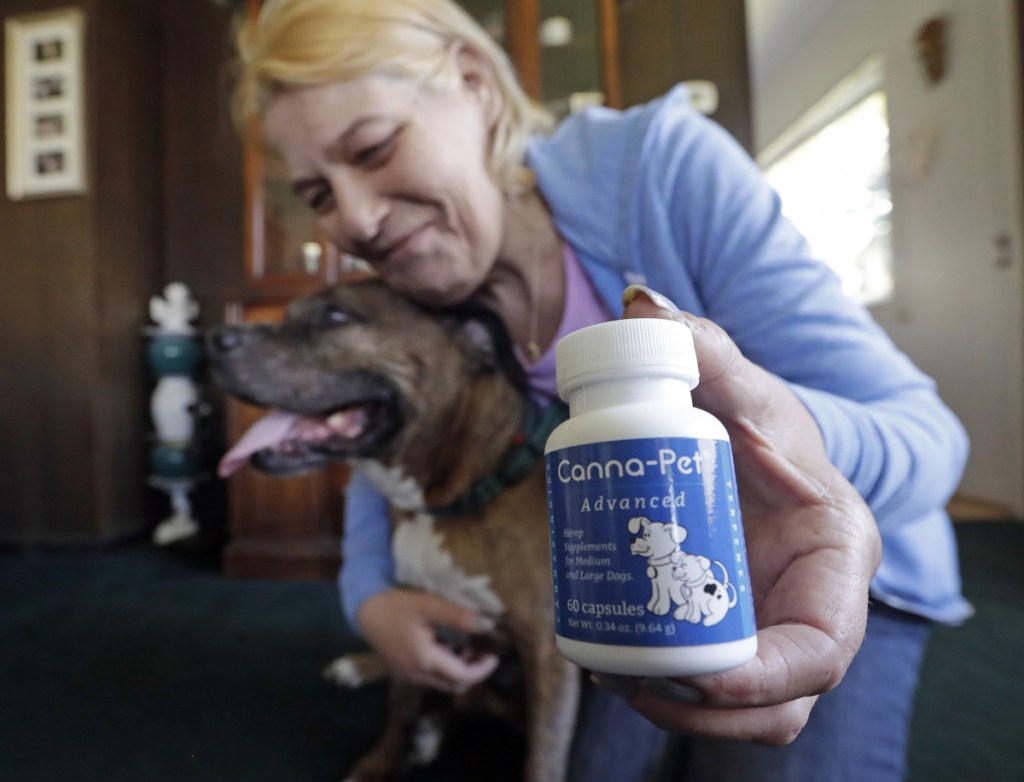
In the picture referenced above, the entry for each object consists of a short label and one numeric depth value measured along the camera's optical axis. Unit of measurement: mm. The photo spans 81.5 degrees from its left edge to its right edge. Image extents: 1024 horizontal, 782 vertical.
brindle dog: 691
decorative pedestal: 2143
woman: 333
